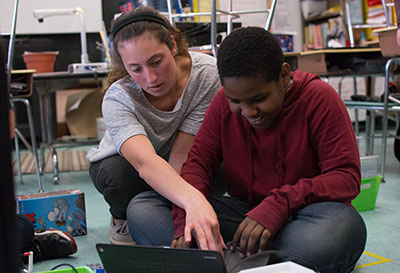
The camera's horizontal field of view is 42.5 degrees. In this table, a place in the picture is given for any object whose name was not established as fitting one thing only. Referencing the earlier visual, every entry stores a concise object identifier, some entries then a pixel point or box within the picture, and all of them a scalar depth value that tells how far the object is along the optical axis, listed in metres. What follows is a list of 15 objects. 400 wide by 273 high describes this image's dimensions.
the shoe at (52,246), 1.53
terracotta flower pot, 3.24
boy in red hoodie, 1.01
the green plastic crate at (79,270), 1.09
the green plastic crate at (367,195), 1.96
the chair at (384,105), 2.52
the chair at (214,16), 1.98
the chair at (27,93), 2.72
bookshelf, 4.82
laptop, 0.84
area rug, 3.50
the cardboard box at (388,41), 2.49
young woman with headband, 1.31
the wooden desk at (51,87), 2.99
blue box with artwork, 1.79
